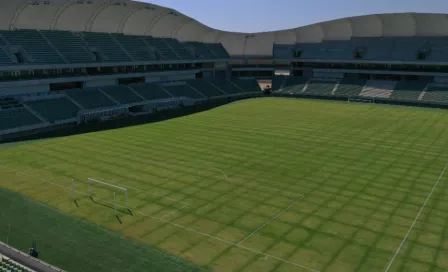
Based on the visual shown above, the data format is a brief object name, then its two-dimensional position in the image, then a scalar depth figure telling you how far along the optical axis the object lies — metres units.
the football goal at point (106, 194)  21.83
